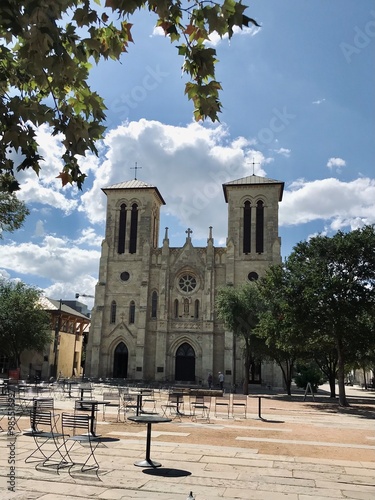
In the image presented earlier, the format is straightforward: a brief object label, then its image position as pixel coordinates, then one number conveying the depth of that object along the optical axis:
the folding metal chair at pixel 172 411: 19.57
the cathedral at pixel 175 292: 49.69
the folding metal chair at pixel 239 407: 21.39
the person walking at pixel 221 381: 42.53
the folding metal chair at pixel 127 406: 18.83
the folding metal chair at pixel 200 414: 19.03
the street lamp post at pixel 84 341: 71.67
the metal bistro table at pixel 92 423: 13.05
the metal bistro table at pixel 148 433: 9.74
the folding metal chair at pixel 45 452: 9.80
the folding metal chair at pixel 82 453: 9.60
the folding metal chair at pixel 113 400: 19.57
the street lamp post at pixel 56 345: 46.88
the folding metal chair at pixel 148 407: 21.53
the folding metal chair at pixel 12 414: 14.36
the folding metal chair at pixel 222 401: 22.53
